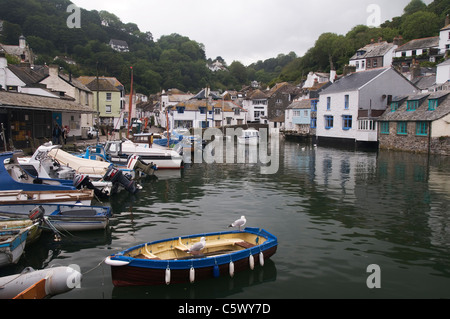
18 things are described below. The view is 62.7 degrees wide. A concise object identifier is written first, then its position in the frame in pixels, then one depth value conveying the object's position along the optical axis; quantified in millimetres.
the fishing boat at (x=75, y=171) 18609
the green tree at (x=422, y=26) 93625
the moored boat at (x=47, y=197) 14617
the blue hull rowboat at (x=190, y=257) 9936
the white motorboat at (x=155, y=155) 30980
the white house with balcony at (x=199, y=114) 74250
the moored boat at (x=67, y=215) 14102
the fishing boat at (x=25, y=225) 12453
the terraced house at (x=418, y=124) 40656
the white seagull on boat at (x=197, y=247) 11062
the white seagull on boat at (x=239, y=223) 12992
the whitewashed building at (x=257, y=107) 96625
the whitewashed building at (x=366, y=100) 51750
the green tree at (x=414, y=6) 116038
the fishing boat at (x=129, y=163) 25188
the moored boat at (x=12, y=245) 10742
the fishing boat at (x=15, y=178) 15484
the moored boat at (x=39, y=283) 9086
